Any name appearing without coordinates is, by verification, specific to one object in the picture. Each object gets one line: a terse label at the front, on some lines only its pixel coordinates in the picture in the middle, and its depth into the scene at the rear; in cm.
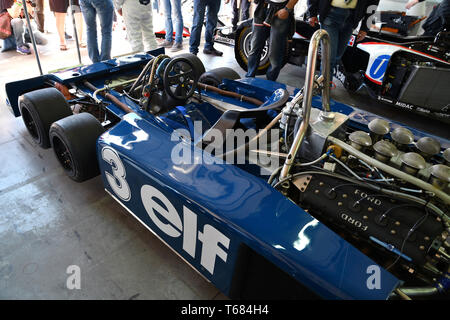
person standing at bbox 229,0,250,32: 623
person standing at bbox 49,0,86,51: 534
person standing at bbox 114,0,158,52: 422
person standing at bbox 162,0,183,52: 572
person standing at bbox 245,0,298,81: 367
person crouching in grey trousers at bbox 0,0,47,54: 503
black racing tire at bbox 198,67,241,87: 332
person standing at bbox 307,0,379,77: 348
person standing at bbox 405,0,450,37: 439
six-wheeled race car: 131
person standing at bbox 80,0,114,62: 397
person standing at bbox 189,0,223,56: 524
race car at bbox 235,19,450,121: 351
